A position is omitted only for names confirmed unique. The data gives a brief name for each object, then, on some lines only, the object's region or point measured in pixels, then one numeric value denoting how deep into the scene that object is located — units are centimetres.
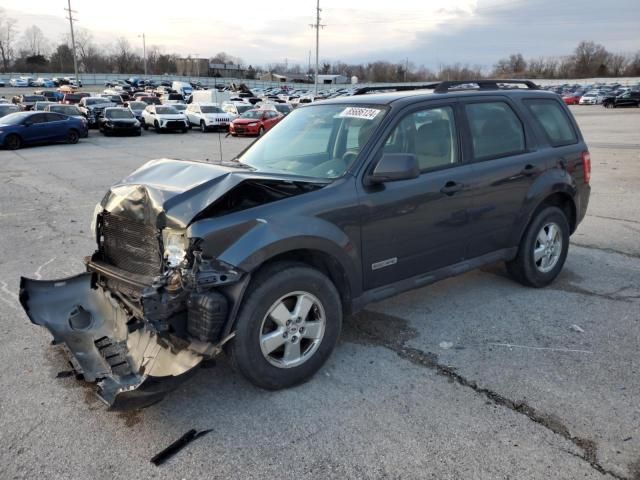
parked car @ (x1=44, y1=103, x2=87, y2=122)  2561
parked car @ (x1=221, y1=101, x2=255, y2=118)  3340
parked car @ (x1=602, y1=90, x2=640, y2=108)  4784
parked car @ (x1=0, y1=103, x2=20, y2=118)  2693
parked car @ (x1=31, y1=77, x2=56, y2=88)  7659
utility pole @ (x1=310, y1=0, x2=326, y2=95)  6612
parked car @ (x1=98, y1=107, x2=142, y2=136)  2688
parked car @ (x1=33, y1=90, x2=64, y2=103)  4438
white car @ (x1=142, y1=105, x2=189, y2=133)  2931
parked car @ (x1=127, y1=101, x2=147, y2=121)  3354
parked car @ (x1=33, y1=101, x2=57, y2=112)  2928
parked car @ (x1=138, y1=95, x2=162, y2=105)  4122
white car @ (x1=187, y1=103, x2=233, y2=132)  3061
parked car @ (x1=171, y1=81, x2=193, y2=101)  6316
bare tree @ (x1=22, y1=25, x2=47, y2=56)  12860
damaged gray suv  315
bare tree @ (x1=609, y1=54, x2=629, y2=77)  11712
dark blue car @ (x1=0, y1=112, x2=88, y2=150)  2109
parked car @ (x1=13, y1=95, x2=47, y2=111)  3822
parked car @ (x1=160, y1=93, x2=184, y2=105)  4720
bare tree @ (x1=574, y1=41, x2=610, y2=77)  12000
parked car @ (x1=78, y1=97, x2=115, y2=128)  3042
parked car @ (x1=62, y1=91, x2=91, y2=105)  3938
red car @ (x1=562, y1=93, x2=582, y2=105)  6097
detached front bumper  294
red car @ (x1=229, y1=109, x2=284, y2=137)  2639
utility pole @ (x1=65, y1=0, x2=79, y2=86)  7506
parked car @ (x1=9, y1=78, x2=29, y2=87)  7829
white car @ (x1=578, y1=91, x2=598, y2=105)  5888
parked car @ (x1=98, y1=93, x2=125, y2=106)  4105
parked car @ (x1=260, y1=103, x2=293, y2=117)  3184
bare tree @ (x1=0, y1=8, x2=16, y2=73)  11950
